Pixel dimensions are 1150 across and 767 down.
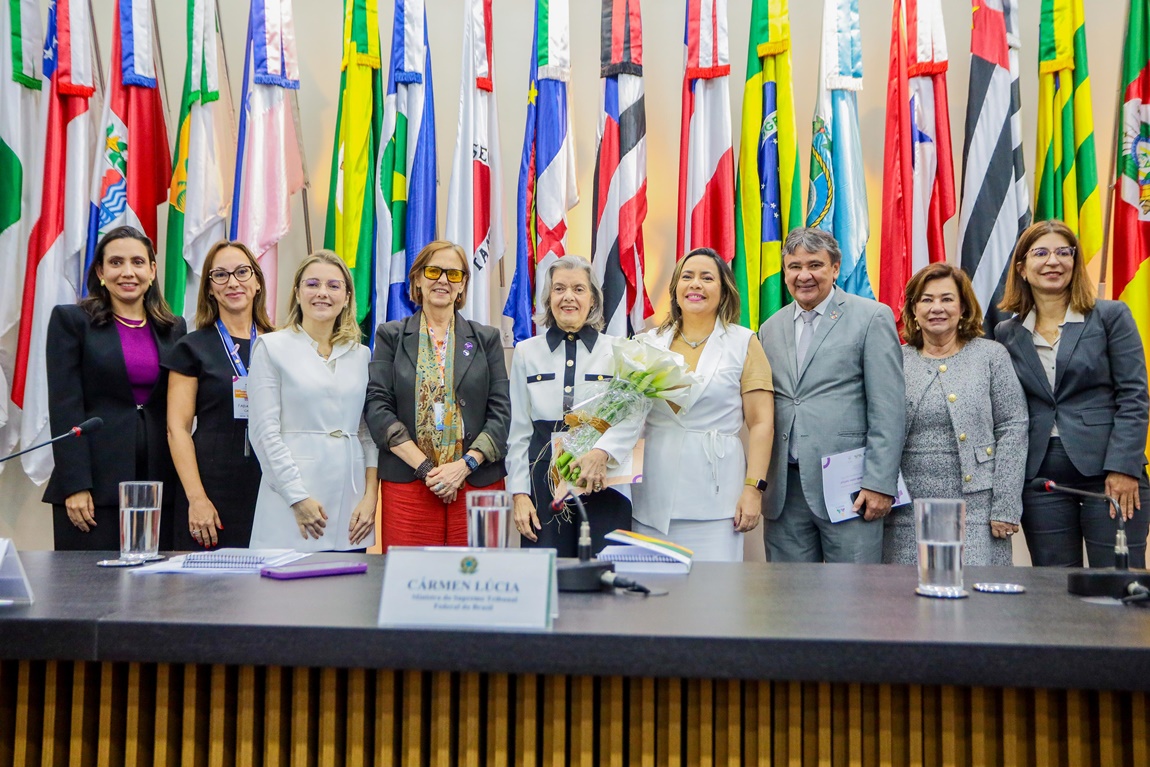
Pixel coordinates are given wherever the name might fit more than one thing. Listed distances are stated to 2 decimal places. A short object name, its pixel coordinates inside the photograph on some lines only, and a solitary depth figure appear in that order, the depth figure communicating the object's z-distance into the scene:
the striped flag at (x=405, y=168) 3.72
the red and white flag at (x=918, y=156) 3.61
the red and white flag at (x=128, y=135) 3.67
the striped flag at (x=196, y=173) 3.69
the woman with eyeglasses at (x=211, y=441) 2.84
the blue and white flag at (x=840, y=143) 3.61
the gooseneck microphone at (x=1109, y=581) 1.44
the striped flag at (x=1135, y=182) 3.49
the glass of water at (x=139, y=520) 1.81
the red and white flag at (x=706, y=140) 3.70
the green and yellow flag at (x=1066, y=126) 3.58
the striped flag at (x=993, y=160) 3.54
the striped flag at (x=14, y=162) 3.64
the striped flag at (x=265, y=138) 3.69
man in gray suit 2.66
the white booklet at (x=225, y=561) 1.71
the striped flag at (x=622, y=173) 3.71
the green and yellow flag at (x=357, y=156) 3.72
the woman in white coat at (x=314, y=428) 2.74
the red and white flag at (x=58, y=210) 3.61
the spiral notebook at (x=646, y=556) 1.73
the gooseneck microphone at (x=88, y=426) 1.69
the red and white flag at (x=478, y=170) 3.78
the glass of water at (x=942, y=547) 1.48
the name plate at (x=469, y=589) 1.22
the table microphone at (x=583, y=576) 1.50
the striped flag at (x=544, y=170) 3.73
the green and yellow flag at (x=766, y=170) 3.64
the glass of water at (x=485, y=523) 1.53
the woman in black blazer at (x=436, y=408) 2.76
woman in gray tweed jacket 2.70
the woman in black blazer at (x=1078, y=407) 2.70
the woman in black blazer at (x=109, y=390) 2.79
